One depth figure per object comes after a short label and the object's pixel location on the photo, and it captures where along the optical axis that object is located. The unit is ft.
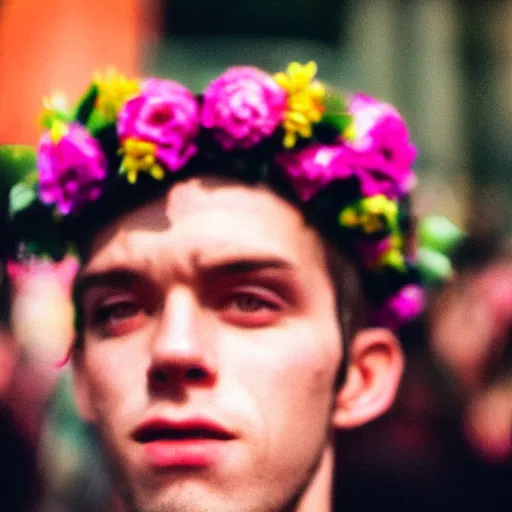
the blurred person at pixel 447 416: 7.57
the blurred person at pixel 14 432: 7.54
